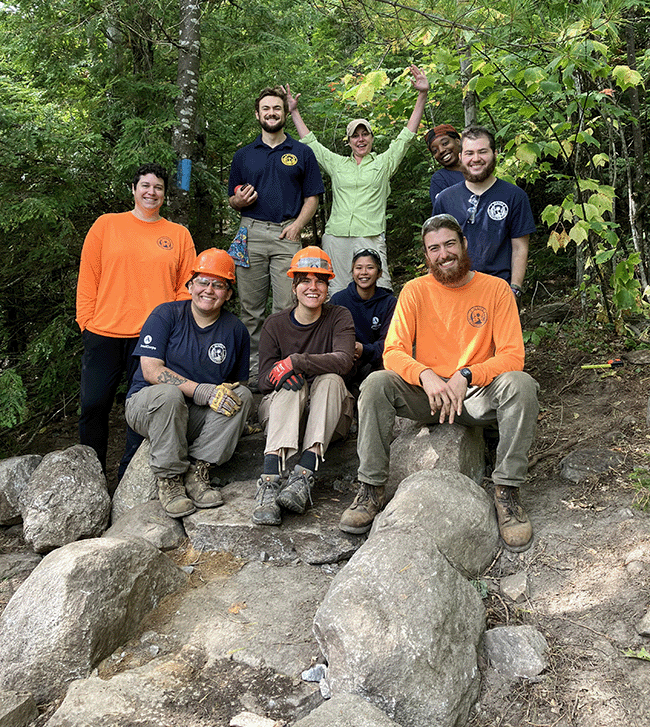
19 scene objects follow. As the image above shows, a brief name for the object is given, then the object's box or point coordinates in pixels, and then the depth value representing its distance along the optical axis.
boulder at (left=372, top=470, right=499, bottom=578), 3.44
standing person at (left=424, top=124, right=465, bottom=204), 5.39
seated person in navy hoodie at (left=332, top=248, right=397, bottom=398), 5.31
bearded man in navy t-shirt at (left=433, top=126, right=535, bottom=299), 4.66
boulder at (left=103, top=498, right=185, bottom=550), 4.25
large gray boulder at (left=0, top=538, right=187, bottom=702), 3.04
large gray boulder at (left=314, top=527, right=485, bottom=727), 2.66
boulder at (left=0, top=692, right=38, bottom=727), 2.72
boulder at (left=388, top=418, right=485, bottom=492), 4.14
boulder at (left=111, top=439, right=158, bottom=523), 4.80
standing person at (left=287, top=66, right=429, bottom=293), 5.89
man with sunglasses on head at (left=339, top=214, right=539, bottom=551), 3.71
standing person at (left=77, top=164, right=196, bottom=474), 4.94
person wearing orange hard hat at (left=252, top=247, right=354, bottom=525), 4.29
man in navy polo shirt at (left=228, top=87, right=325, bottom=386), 5.65
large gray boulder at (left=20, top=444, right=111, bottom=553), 4.60
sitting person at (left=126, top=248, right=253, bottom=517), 4.52
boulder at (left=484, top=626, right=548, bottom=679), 2.83
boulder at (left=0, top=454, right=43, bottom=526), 4.98
